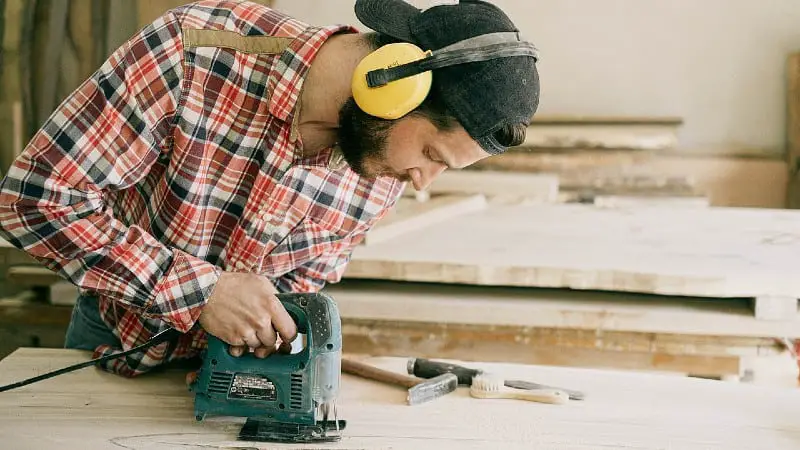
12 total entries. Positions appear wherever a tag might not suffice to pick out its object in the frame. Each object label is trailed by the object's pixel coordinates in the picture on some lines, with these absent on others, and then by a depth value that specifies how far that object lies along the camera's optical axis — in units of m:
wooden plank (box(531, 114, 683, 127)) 4.57
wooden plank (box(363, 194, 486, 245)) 3.14
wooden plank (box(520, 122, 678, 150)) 4.46
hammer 2.02
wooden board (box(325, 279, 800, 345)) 2.69
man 1.80
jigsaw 1.82
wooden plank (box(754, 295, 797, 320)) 2.67
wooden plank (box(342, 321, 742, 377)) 2.81
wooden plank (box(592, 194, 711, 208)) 4.01
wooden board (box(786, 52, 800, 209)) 4.53
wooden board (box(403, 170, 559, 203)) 4.00
